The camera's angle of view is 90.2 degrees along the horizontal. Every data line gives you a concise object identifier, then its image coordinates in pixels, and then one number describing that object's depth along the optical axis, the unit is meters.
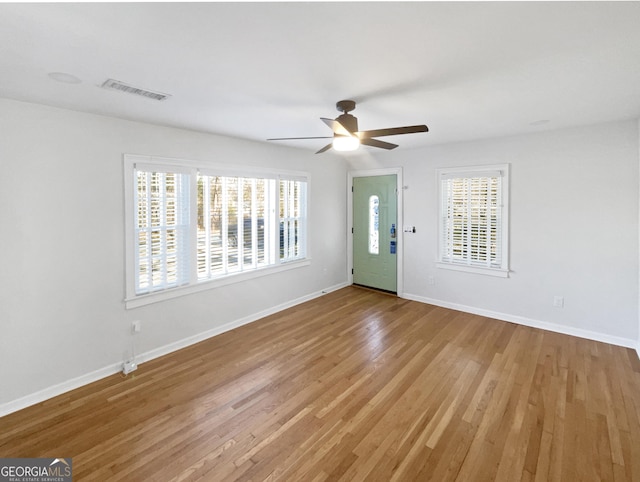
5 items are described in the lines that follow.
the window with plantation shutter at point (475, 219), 4.29
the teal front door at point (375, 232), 5.48
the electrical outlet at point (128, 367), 3.08
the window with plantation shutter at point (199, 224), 3.25
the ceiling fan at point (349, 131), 2.52
